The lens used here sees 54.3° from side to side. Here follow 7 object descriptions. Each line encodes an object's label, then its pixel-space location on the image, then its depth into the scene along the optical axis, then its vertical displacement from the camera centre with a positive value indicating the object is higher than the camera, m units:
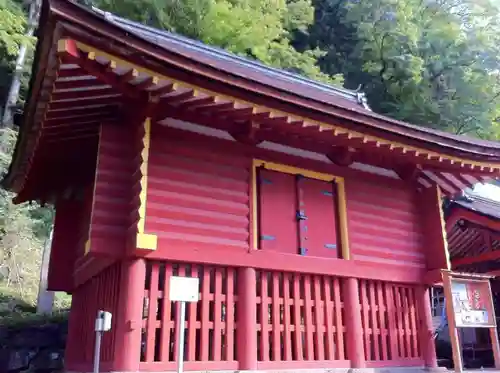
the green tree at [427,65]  17.92 +10.13
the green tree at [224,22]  15.88 +10.26
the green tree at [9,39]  14.38 +9.38
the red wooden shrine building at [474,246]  11.84 +2.44
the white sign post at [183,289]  4.48 +0.49
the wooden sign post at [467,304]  6.70 +0.53
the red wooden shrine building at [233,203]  5.16 +1.80
